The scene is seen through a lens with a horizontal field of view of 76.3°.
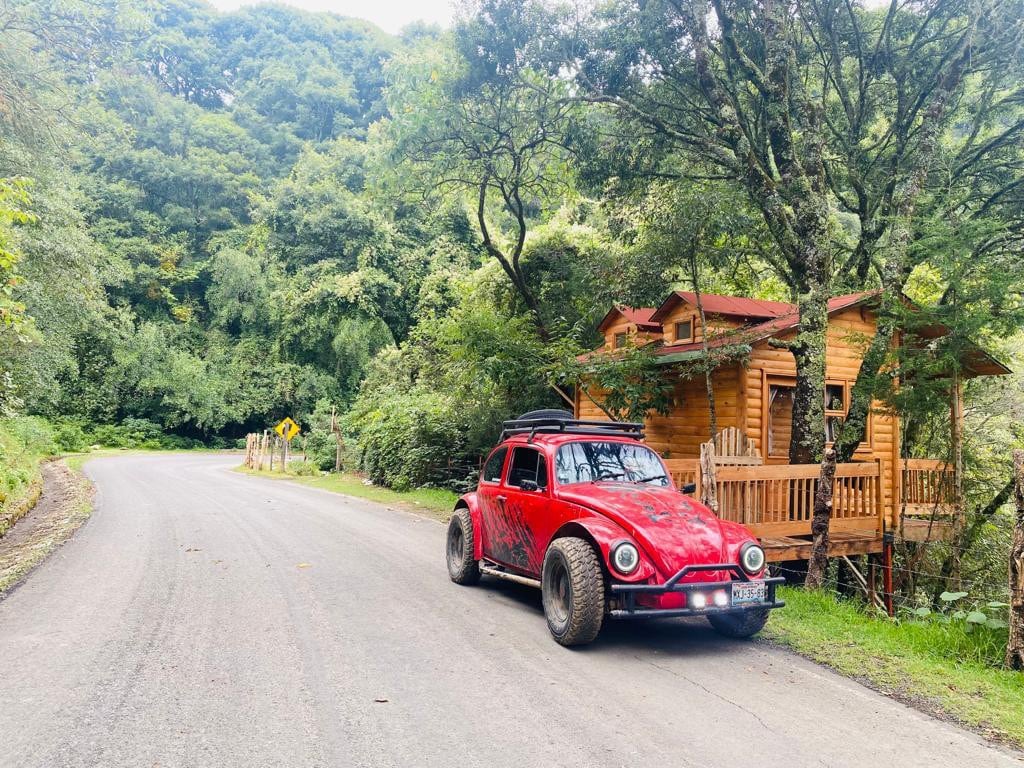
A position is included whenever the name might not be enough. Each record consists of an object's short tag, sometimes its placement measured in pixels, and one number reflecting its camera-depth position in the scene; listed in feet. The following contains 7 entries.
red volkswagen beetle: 17.53
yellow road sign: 90.53
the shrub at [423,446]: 66.08
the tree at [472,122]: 44.60
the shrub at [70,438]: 113.97
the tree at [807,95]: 32.17
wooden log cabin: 30.53
